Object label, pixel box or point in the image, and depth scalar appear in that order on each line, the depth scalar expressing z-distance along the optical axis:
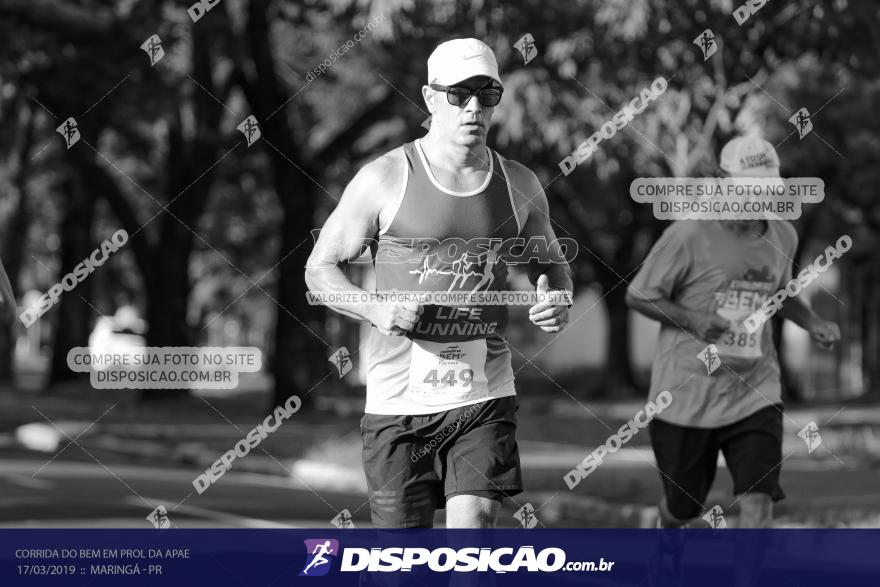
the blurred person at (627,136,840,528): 6.66
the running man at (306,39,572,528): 4.94
